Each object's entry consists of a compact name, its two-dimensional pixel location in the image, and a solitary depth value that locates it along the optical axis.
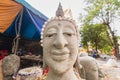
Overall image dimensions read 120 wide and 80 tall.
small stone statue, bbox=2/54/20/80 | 1.63
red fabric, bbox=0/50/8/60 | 2.21
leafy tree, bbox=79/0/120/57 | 8.04
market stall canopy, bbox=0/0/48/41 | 1.88
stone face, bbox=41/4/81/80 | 0.48
